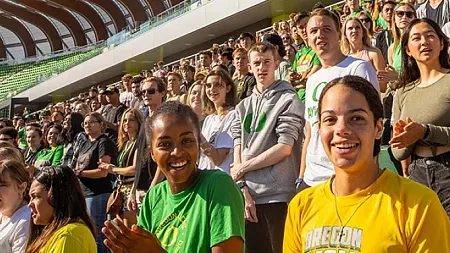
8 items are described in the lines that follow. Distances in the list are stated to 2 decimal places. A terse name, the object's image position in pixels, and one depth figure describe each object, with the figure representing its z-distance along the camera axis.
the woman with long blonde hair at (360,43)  5.62
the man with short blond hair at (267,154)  4.26
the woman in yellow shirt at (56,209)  3.68
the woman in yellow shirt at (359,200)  2.02
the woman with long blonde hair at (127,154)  6.02
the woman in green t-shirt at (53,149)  7.89
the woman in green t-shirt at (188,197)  2.50
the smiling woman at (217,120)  4.89
